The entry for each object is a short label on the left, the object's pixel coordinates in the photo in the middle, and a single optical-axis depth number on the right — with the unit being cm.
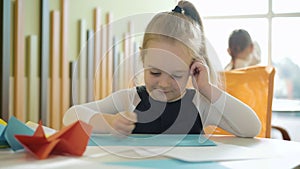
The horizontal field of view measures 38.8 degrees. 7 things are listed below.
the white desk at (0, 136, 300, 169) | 58
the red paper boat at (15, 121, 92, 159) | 64
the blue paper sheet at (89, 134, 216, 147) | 72
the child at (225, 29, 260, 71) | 281
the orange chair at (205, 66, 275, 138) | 142
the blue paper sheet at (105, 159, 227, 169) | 57
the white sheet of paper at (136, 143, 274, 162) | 63
